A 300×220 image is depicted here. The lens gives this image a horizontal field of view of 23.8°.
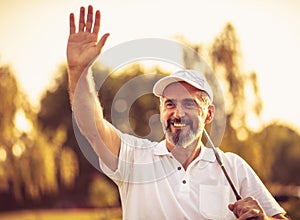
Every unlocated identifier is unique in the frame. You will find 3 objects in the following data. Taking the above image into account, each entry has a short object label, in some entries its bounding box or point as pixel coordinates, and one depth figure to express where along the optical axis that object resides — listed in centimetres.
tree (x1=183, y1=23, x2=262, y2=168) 1698
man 327
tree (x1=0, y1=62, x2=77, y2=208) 1691
